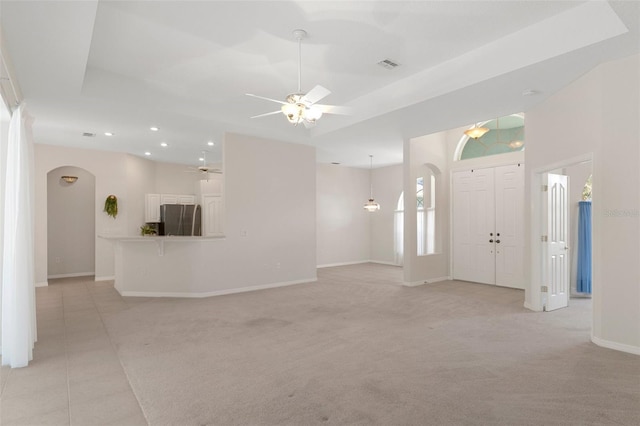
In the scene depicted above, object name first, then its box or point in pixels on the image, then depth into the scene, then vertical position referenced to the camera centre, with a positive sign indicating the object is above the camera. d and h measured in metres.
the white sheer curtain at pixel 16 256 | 3.32 -0.43
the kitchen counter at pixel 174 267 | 6.42 -1.02
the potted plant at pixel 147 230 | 8.71 -0.44
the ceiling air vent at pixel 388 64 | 4.45 +1.95
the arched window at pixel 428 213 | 7.99 -0.02
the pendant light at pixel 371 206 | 10.63 +0.19
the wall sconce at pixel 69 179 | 8.83 +0.87
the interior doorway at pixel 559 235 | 5.22 -0.37
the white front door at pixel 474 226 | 7.32 -0.31
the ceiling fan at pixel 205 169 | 8.98 +1.25
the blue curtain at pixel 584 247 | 5.98 -0.61
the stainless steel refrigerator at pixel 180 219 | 8.73 -0.17
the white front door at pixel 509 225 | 6.81 -0.27
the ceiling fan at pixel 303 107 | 3.63 +1.14
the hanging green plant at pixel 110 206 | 8.30 +0.16
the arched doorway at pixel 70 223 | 8.88 -0.28
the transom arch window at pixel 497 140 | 6.96 +1.55
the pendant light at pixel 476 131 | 6.66 +1.56
